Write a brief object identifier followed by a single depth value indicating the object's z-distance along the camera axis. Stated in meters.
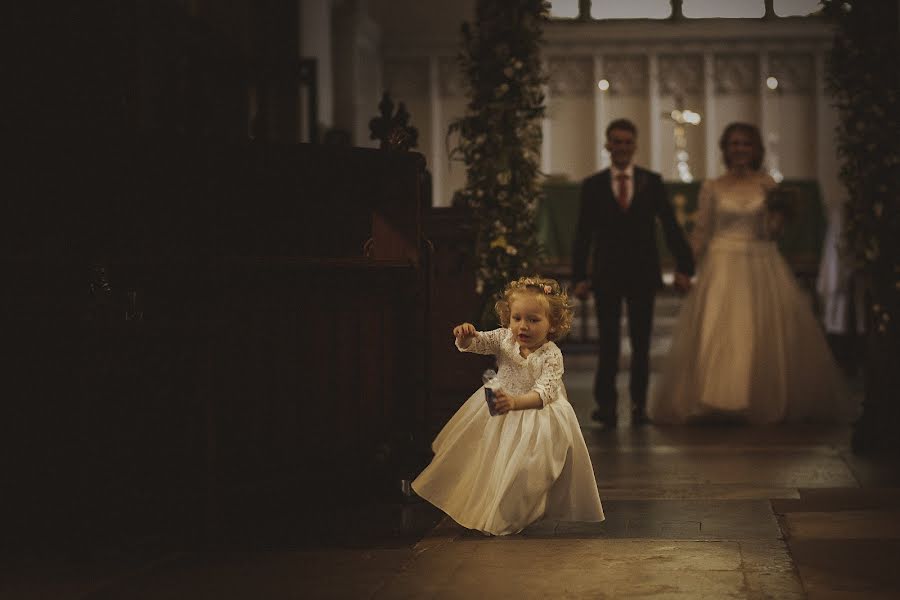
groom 8.01
